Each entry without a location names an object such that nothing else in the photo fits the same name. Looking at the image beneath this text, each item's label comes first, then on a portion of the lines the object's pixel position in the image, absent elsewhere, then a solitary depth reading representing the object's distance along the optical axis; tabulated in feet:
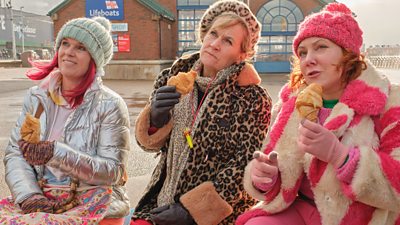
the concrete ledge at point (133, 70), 79.87
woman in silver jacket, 8.42
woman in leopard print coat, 8.66
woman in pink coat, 6.52
